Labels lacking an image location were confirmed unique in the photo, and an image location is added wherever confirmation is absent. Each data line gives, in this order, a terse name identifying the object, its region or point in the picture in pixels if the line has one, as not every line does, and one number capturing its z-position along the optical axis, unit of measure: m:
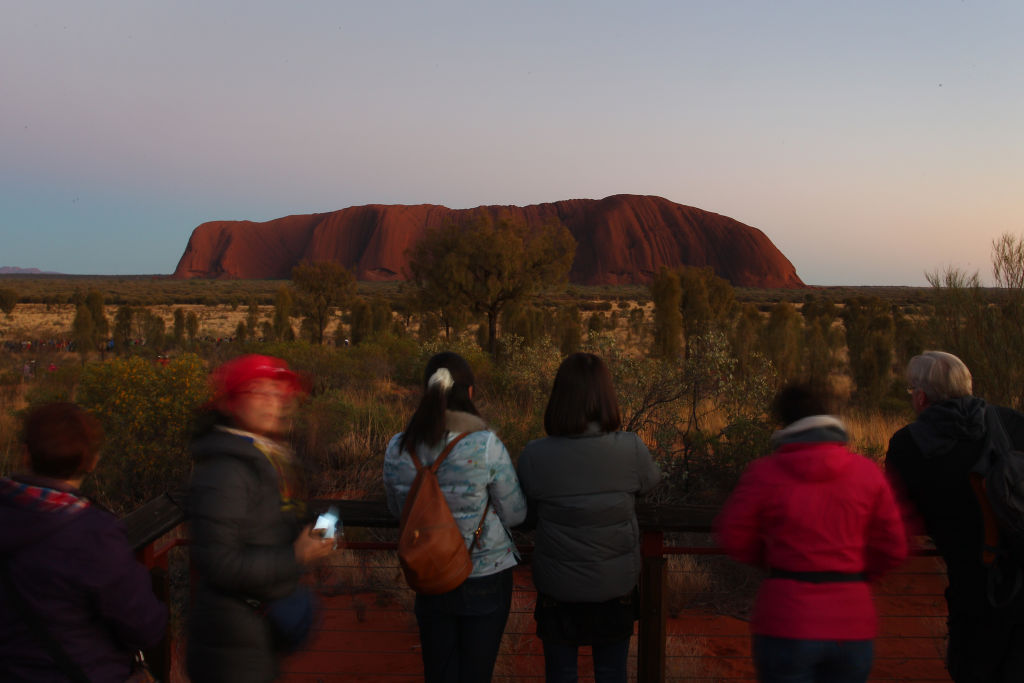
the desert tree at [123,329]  22.17
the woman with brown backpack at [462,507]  2.23
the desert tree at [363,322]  24.41
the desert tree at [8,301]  38.12
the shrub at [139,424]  7.08
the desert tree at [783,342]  18.81
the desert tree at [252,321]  30.31
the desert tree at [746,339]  16.92
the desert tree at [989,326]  8.92
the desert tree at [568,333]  20.56
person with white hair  2.14
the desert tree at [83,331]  21.38
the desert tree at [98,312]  23.47
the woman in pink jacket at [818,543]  1.95
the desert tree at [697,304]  22.03
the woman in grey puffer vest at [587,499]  2.26
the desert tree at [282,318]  26.32
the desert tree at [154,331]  23.29
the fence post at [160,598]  2.52
